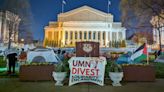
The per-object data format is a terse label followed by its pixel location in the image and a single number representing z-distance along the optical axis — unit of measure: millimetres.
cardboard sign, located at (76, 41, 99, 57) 7562
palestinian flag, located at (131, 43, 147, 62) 8329
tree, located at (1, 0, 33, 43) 26439
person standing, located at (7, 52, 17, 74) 9747
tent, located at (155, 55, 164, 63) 18080
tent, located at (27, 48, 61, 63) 12835
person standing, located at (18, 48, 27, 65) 12562
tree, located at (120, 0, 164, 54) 15777
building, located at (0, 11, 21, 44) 30976
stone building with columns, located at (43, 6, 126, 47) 64124
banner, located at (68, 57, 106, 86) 7122
